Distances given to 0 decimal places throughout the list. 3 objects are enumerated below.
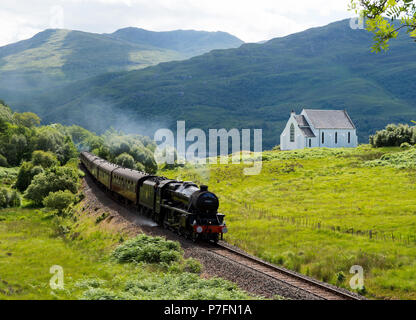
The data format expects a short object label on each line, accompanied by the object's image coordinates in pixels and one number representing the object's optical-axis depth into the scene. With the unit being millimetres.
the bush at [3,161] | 95625
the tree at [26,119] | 152750
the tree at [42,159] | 82500
